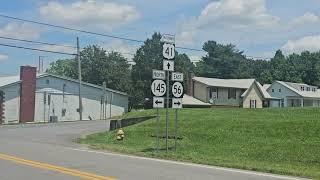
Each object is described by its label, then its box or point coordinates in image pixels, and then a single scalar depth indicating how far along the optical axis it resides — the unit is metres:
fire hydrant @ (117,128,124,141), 28.70
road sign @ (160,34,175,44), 20.29
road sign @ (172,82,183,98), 20.98
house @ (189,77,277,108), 74.81
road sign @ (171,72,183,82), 20.91
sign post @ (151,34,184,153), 20.61
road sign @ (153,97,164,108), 20.67
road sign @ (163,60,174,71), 20.58
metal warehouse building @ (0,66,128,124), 65.38
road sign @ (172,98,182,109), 20.91
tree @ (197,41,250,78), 124.62
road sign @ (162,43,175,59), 20.56
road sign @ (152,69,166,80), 20.73
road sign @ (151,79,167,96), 20.75
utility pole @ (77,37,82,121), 64.20
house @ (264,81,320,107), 92.56
